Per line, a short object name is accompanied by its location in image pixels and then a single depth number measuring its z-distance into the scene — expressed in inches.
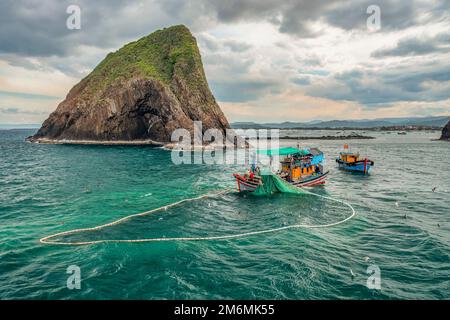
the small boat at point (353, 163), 2041.1
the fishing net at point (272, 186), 1310.3
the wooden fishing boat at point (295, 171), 1379.2
